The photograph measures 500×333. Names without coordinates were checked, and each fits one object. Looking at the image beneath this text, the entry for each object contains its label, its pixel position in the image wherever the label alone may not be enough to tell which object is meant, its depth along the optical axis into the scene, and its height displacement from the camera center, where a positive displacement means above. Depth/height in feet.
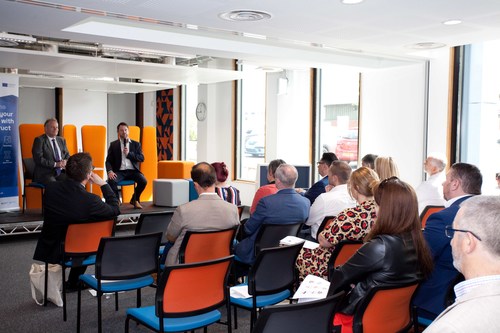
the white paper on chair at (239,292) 11.01 -3.55
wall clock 39.04 +1.50
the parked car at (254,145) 36.14 -0.98
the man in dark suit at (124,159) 26.63 -1.54
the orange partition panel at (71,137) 32.71 -0.49
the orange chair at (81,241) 13.23 -2.95
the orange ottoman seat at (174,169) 32.91 -2.55
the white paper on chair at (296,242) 11.30 -2.50
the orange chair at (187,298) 8.75 -3.04
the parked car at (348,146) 29.68 -0.82
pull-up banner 26.27 -0.69
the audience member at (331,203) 14.19 -2.00
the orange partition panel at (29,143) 28.89 -0.80
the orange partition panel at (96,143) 31.32 -0.83
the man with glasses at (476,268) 4.04 -1.20
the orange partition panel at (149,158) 33.76 -1.87
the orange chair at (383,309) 8.03 -2.91
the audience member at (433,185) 17.41 -1.80
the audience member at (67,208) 13.89 -2.16
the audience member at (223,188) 17.25 -1.97
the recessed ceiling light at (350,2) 14.21 +3.69
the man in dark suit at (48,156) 24.50 -1.30
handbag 14.70 -4.51
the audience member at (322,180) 17.93 -1.71
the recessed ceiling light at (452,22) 16.55 +3.68
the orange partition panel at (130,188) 33.24 -3.80
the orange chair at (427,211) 15.06 -2.33
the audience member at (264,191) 16.71 -1.98
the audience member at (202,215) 12.37 -2.08
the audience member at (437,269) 9.46 -2.57
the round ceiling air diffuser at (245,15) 15.61 +3.68
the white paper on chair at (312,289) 9.04 -2.90
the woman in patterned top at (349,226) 10.61 -1.98
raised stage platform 23.11 -4.28
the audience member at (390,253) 8.43 -2.01
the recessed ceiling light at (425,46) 20.65 +3.63
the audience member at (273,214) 13.46 -2.20
